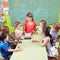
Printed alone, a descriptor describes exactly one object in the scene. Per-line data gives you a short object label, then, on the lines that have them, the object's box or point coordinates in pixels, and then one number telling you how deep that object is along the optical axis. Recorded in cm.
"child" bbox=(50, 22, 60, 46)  329
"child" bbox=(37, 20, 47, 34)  382
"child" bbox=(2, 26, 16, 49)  329
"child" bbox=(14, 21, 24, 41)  372
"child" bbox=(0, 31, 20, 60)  272
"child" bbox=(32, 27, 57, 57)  301
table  251
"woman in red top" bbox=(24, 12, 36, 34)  410
